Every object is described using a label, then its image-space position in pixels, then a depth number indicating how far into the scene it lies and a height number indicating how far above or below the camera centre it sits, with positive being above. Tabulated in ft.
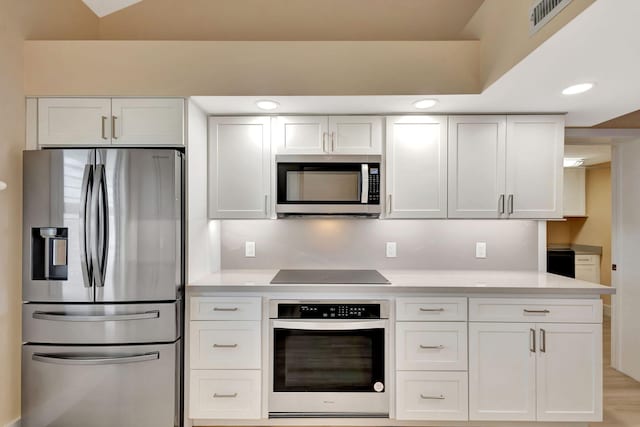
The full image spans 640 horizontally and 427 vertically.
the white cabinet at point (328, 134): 8.32 +1.81
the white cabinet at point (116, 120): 7.17 +1.81
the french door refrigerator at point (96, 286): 6.82 -1.43
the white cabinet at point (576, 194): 17.31 +0.96
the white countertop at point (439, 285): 7.18 -1.47
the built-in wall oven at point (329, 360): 7.33 -3.00
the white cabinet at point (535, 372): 7.16 -3.15
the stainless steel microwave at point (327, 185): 8.26 +0.63
